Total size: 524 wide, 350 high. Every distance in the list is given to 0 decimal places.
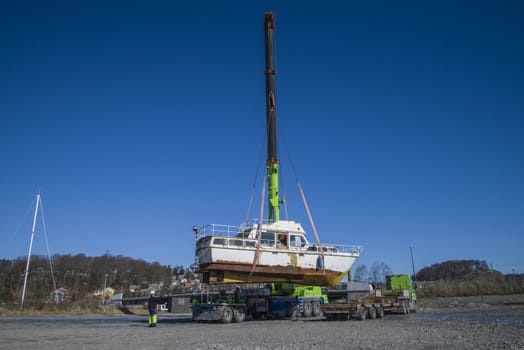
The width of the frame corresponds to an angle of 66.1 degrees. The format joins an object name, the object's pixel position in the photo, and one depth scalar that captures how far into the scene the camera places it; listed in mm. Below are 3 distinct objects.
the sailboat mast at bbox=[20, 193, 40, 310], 36469
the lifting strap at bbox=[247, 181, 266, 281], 21766
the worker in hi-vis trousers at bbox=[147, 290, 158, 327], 18625
